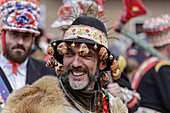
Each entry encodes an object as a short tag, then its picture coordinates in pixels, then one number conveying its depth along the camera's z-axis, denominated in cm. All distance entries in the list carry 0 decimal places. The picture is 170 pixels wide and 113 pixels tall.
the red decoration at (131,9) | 513
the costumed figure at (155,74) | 489
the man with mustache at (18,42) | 355
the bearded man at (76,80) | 246
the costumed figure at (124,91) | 349
